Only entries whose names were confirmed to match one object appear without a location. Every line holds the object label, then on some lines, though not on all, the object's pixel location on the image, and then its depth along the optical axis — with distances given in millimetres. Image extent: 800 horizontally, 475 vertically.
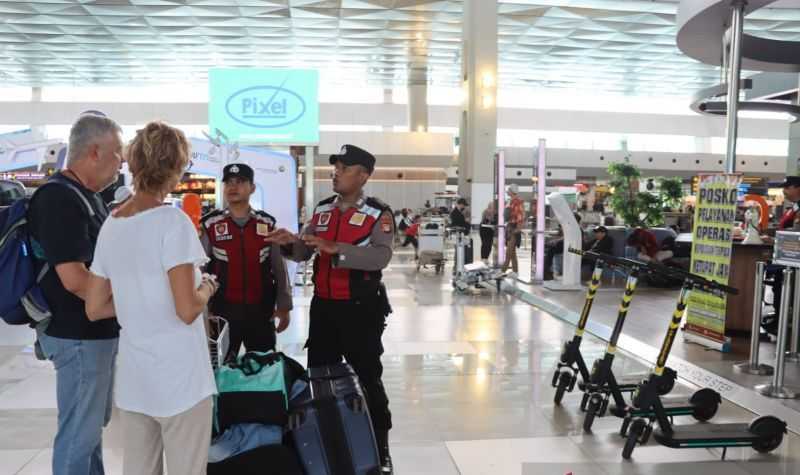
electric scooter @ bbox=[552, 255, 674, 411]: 3930
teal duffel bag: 2070
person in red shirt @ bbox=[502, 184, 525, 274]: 10773
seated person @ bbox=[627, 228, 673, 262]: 9023
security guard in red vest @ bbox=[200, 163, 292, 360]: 3123
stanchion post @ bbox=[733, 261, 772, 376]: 4520
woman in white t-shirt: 1615
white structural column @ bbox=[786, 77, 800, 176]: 13127
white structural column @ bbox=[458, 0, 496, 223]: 12445
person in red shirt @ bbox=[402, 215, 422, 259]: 15531
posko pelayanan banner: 5160
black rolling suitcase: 2131
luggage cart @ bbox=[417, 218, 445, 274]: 11945
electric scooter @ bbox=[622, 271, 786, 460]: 3154
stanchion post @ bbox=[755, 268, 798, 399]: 4008
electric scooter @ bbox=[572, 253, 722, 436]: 3432
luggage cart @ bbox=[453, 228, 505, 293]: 9195
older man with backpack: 1927
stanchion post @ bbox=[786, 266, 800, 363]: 4773
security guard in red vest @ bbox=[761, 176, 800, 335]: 6168
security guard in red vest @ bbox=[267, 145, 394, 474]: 2802
